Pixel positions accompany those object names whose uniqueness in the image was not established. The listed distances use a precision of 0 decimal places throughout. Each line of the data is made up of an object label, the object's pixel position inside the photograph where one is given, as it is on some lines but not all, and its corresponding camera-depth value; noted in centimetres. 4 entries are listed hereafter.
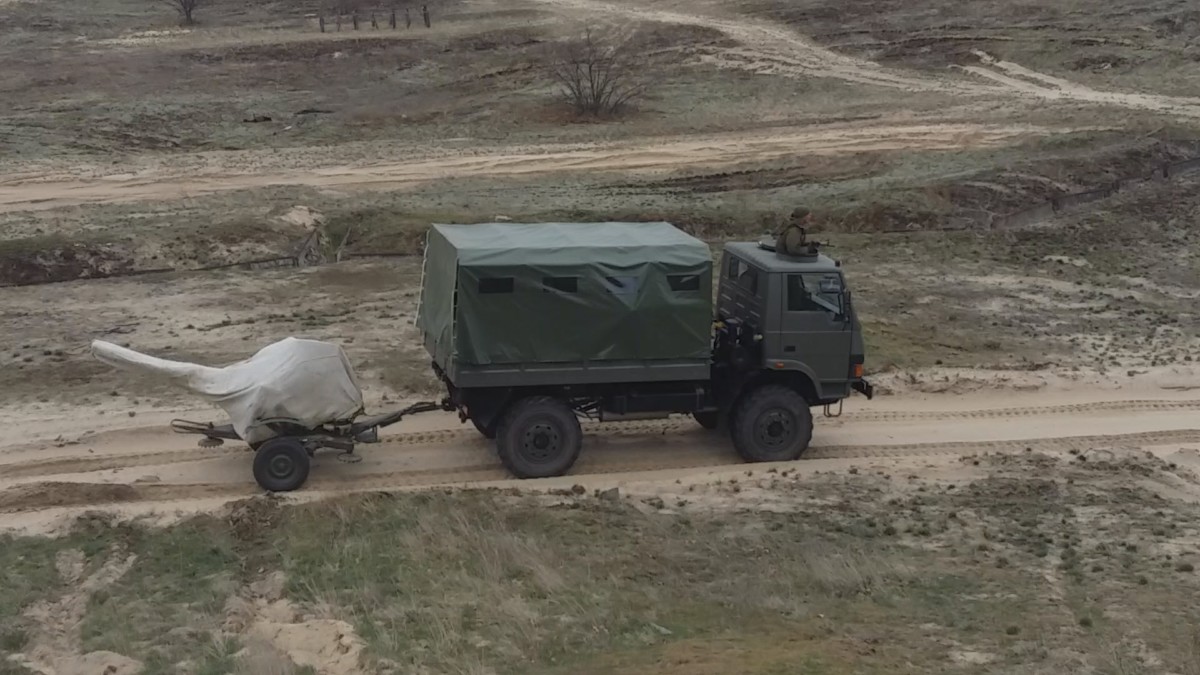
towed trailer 1371
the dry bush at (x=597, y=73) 4125
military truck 1381
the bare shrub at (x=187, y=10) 5873
